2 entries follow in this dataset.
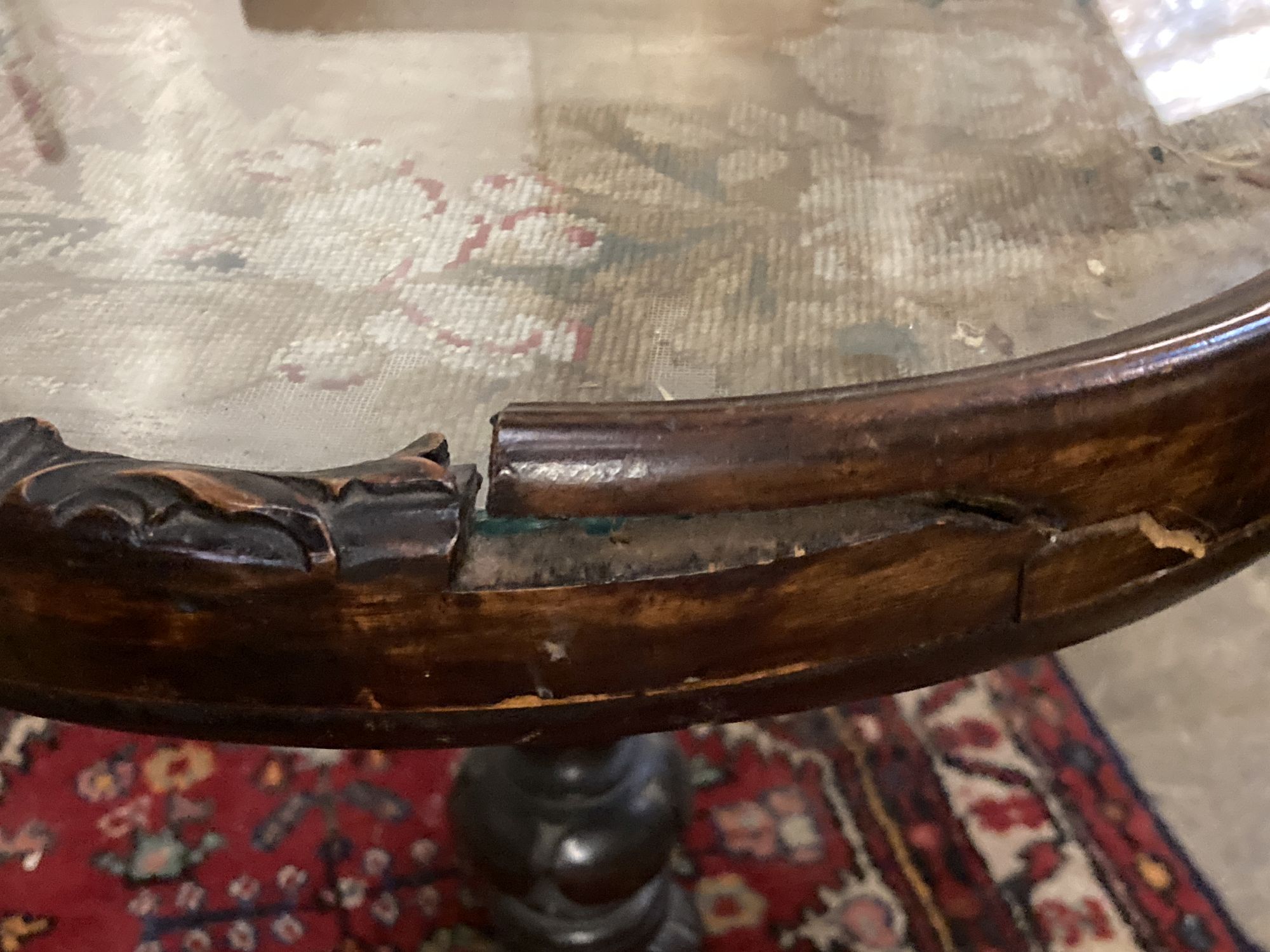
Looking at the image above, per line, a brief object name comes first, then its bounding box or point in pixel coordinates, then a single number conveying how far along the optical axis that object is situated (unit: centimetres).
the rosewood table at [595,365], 28
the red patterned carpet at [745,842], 84
